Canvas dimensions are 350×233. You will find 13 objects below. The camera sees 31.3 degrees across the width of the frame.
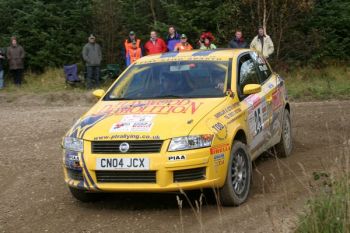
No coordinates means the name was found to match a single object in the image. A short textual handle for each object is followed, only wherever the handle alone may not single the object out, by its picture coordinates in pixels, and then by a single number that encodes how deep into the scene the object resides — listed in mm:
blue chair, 19703
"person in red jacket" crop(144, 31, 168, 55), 18156
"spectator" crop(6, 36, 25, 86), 20406
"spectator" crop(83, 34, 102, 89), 19203
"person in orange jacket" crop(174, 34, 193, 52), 17206
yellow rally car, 6512
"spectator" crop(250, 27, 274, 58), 17000
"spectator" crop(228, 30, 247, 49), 17500
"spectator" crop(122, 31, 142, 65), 18422
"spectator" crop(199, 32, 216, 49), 17641
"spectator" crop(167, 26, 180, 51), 17781
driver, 7848
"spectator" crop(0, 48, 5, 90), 20234
